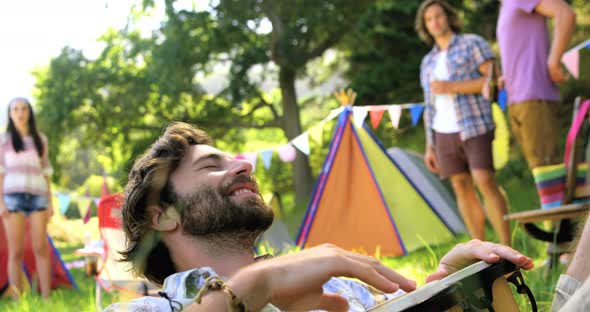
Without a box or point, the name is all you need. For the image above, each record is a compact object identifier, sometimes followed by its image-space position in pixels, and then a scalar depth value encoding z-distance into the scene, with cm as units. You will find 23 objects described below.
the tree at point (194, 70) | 1327
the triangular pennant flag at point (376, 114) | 516
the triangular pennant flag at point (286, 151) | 514
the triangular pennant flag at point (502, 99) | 416
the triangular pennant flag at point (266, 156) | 530
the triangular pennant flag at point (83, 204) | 677
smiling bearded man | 167
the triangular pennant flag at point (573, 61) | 452
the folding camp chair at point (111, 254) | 395
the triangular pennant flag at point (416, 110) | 530
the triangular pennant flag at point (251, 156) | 537
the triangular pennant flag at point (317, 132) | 522
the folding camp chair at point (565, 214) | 270
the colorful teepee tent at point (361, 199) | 573
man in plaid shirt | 380
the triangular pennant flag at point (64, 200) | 696
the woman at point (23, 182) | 481
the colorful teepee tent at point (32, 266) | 597
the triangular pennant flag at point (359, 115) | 520
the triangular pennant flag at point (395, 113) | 515
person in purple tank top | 352
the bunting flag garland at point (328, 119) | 513
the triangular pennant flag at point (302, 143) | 493
